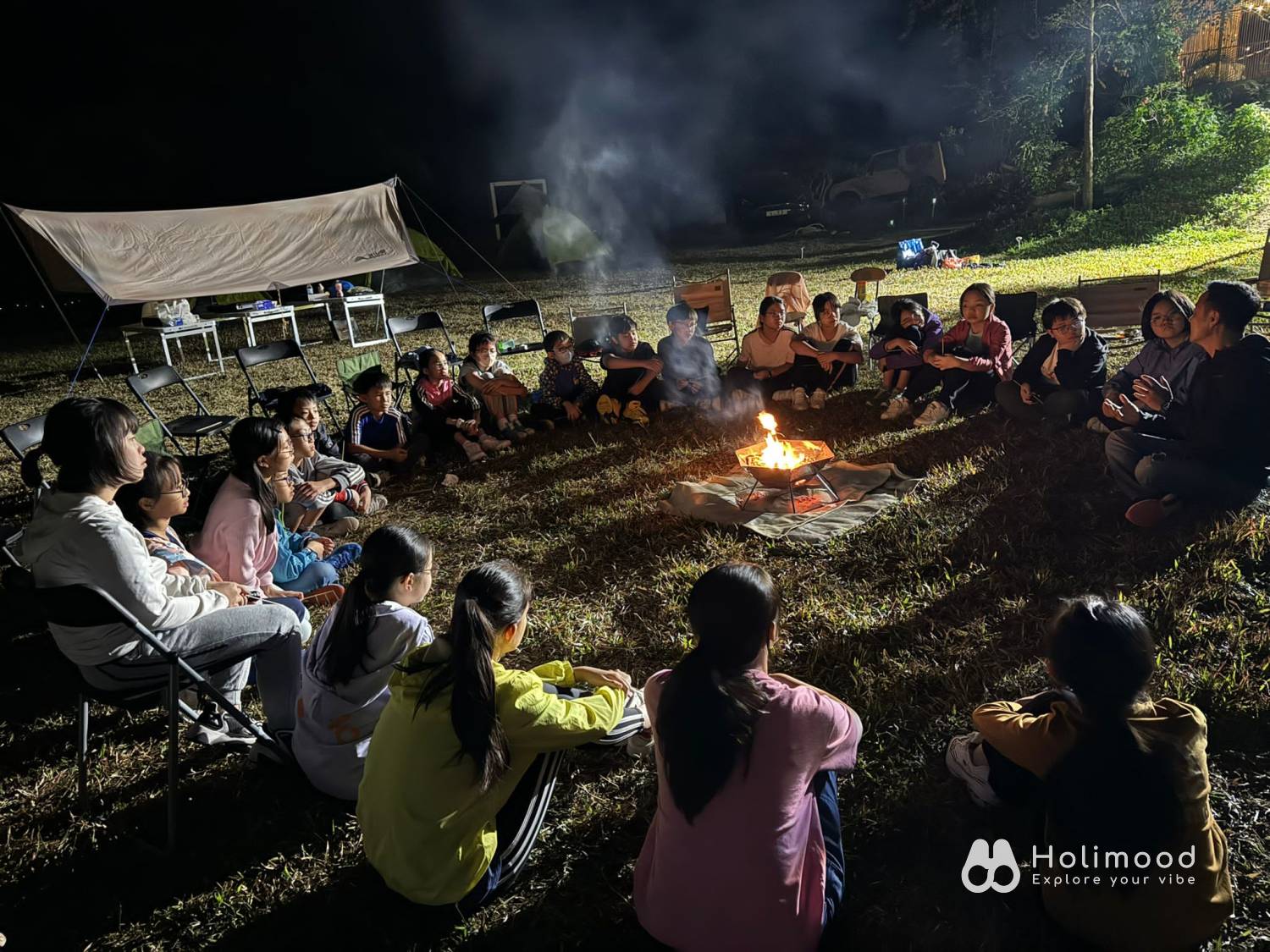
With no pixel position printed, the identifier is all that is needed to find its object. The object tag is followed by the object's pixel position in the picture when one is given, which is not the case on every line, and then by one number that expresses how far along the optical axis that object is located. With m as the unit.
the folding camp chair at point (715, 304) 9.07
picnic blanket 4.74
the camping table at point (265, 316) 11.62
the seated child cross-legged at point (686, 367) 7.29
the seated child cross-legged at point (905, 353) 6.67
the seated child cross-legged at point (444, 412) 6.70
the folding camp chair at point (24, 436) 5.02
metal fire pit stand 5.01
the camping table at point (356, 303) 12.20
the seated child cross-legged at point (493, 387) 6.99
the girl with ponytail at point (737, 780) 1.87
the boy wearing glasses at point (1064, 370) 5.69
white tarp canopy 9.05
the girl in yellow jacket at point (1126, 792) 1.80
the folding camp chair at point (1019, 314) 6.99
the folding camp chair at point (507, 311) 8.77
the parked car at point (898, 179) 22.97
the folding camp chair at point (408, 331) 7.71
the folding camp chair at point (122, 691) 2.42
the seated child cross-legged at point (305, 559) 4.08
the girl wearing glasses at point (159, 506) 3.36
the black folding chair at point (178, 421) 6.22
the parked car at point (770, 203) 24.52
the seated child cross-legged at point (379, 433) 6.30
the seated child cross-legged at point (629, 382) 7.16
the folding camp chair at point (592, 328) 8.25
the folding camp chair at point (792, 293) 8.66
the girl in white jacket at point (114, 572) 2.66
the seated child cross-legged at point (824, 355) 7.11
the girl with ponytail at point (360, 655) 2.53
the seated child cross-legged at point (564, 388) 7.27
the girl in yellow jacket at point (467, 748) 2.07
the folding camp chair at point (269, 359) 6.84
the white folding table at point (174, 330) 10.84
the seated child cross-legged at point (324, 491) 5.02
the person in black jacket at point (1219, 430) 3.92
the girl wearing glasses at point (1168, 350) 4.73
